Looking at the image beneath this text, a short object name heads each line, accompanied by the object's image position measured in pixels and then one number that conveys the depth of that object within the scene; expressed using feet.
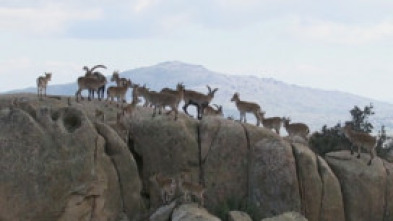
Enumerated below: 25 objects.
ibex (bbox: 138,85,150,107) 102.84
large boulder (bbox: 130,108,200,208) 95.14
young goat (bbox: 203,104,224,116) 109.81
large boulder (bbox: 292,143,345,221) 96.73
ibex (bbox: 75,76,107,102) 102.65
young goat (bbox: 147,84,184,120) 100.22
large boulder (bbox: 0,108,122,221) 81.20
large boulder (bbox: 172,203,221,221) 79.76
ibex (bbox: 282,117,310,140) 112.57
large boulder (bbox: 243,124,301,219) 95.30
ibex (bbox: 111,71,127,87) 114.22
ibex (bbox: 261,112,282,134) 110.52
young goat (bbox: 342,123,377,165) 104.47
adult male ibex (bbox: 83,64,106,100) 104.94
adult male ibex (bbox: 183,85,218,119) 107.65
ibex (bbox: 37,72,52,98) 100.27
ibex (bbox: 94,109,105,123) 95.20
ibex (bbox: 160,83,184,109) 104.63
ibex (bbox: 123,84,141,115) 97.25
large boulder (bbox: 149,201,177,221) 84.64
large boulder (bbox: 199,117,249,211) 95.91
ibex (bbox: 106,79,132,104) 103.21
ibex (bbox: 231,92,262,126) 111.34
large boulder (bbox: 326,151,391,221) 100.37
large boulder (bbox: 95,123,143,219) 89.20
